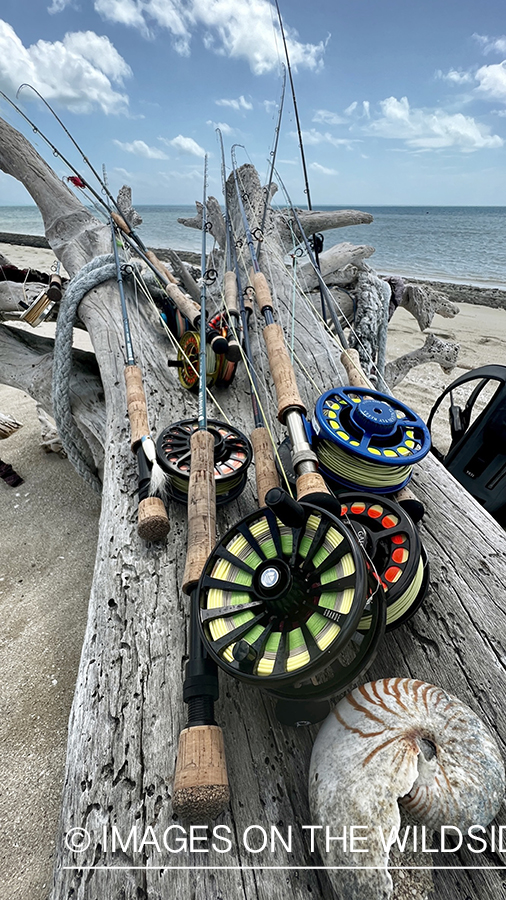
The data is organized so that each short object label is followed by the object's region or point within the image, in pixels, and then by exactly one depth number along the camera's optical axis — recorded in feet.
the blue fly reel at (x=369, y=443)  1.31
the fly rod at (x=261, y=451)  1.43
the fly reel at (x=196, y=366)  2.10
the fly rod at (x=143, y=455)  1.39
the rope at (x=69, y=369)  2.32
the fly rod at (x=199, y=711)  0.84
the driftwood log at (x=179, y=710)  0.84
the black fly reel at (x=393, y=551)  1.09
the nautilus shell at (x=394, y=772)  0.74
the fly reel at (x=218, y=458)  1.50
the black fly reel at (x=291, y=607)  0.83
